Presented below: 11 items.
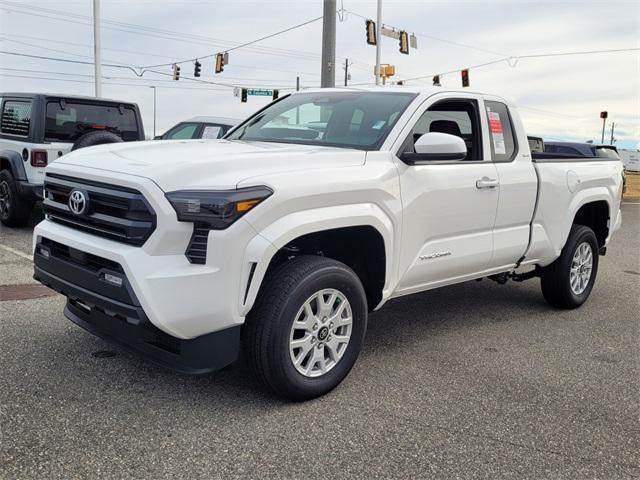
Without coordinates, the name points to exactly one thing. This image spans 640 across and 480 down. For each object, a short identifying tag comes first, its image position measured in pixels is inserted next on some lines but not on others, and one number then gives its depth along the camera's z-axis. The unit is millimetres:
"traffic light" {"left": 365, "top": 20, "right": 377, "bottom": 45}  24031
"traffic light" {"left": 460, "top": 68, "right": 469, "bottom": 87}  29531
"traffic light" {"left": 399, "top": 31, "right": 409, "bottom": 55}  25547
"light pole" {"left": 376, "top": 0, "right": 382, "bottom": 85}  25141
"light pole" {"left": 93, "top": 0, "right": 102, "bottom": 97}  20656
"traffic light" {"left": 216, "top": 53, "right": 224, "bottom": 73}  31578
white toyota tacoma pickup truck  3229
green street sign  29159
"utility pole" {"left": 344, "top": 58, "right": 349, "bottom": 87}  53312
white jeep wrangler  8891
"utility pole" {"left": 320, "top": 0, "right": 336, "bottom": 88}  15367
